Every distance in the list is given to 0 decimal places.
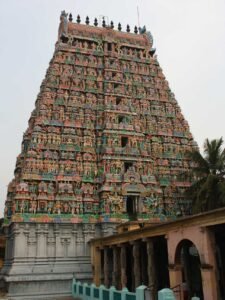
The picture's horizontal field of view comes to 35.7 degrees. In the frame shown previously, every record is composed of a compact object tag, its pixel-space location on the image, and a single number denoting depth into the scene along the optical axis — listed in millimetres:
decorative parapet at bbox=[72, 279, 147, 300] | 13750
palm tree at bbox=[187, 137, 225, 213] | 26219
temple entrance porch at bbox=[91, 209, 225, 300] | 12969
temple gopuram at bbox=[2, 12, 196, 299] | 25203
